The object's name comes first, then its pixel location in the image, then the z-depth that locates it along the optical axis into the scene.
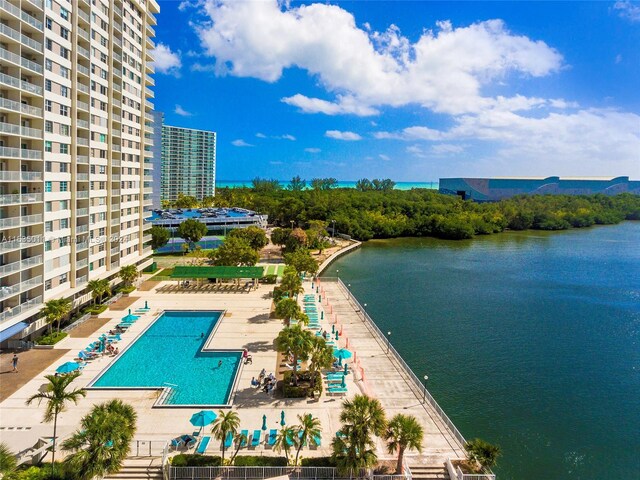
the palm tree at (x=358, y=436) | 20.11
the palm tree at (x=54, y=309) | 35.69
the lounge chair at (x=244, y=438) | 21.87
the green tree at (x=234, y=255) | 62.53
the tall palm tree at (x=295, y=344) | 29.41
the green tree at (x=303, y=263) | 60.64
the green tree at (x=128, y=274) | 51.12
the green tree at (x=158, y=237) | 71.76
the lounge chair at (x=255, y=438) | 23.63
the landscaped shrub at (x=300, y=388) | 29.09
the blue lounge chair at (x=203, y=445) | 22.88
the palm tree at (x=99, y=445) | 17.84
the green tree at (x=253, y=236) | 77.12
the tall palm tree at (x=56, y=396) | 20.36
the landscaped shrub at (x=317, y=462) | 21.91
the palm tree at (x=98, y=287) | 43.75
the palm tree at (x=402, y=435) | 20.62
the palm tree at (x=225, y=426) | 20.69
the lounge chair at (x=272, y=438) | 23.84
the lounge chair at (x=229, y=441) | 22.92
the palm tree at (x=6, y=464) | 18.00
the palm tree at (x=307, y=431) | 21.38
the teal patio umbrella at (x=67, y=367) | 30.39
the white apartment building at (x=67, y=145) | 32.97
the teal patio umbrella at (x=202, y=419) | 23.72
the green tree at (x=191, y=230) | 78.88
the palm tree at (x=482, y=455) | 22.20
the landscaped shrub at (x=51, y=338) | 35.91
